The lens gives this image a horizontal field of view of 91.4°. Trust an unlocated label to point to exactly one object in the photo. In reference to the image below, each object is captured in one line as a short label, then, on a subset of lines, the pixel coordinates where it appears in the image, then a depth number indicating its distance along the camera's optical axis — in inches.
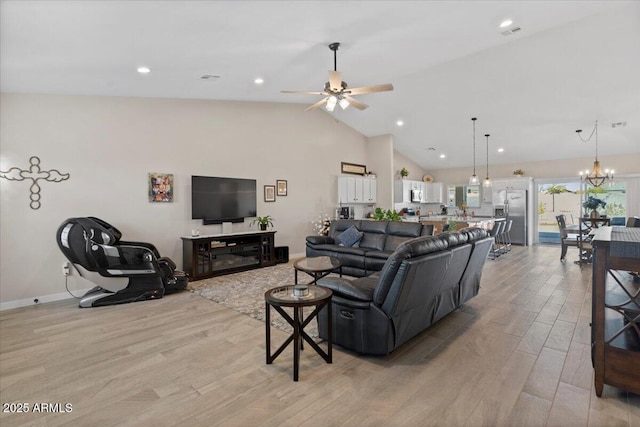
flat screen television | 226.5
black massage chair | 160.4
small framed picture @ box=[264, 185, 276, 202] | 271.7
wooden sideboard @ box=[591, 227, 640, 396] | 77.4
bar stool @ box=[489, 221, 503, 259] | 284.2
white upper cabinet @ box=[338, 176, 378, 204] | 325.8
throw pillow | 229.3
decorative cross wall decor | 164.4
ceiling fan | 155.6
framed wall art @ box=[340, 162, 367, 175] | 335.6
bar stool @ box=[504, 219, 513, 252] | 324.2
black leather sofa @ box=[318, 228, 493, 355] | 98.3
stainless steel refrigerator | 363.6
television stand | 214.5
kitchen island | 292.8
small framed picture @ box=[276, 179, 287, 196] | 280.1
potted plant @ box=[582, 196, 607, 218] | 249.0
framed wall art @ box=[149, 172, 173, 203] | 207.5
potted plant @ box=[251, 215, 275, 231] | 256.7
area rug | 143.2
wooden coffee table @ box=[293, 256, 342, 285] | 151.5
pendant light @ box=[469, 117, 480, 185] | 277.1
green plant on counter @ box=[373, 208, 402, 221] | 272.2
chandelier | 240.1
